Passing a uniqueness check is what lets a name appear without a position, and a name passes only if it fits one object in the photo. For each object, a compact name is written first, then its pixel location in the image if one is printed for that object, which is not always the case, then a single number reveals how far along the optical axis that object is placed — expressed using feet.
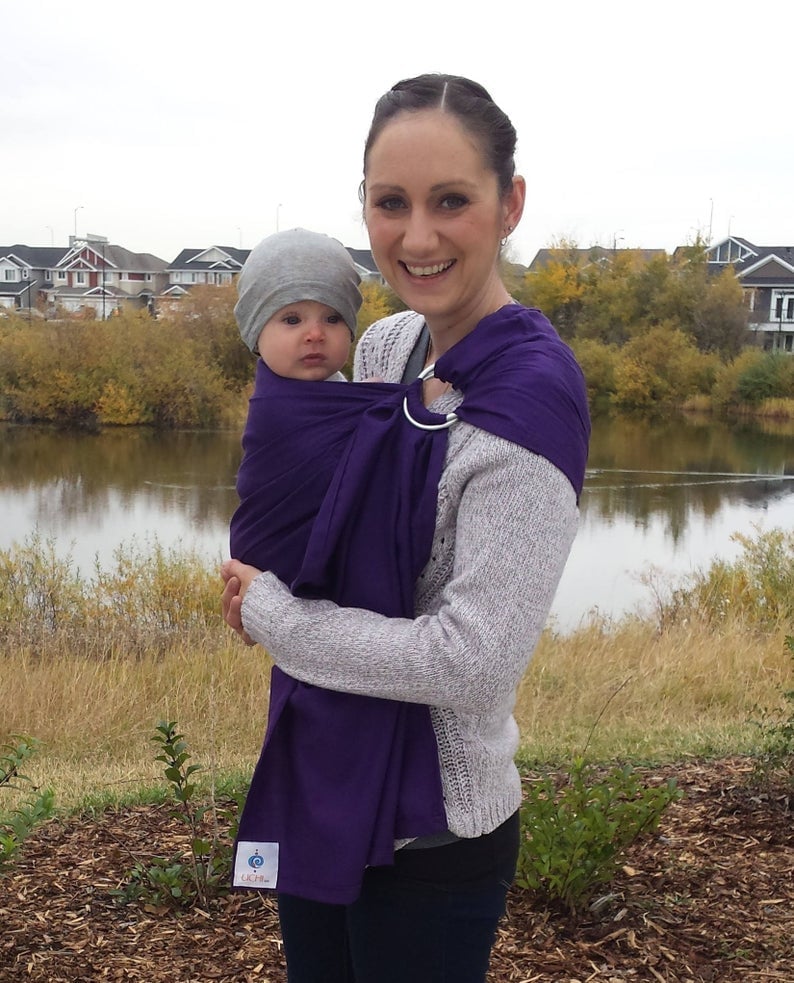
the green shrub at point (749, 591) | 28.76
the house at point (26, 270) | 185.68
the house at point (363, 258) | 160.35
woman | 3.82
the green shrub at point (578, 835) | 7.83
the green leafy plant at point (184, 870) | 8.15
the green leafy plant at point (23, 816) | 7.03
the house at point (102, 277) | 184.55
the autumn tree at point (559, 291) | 133.59
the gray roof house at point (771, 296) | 147.23
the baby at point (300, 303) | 4.91
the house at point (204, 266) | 188.14
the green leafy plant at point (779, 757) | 10.24
